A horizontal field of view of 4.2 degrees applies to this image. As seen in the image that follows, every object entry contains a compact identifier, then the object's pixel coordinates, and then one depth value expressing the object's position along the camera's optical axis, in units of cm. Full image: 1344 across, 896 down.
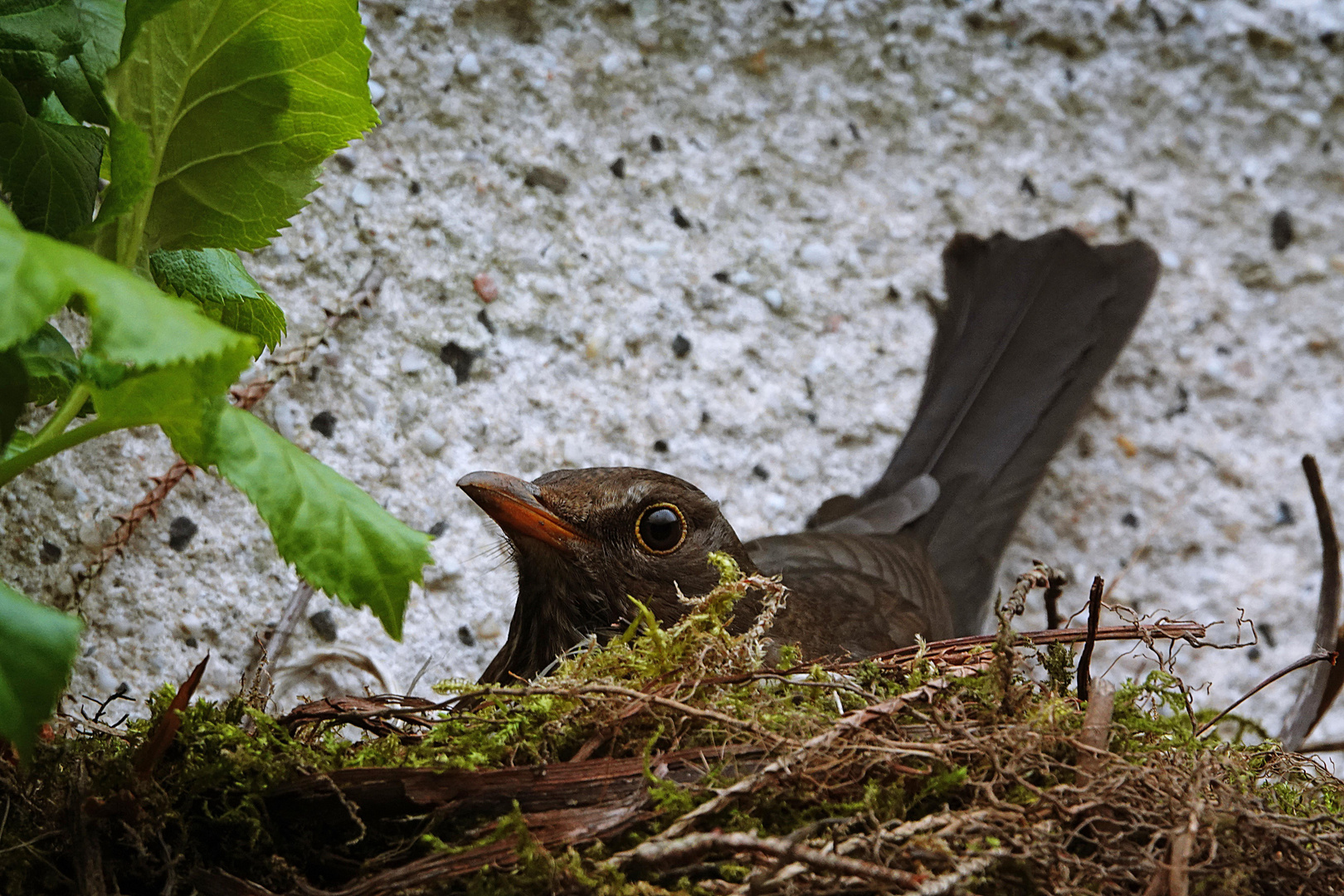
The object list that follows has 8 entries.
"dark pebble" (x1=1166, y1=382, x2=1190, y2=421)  368
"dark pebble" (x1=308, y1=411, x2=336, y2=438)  362
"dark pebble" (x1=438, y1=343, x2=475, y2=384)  363
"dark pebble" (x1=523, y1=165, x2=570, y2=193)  364
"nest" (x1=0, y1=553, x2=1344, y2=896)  306
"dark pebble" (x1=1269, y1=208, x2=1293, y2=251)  369
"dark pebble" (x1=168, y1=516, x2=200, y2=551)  361
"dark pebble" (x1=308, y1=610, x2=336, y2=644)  361
